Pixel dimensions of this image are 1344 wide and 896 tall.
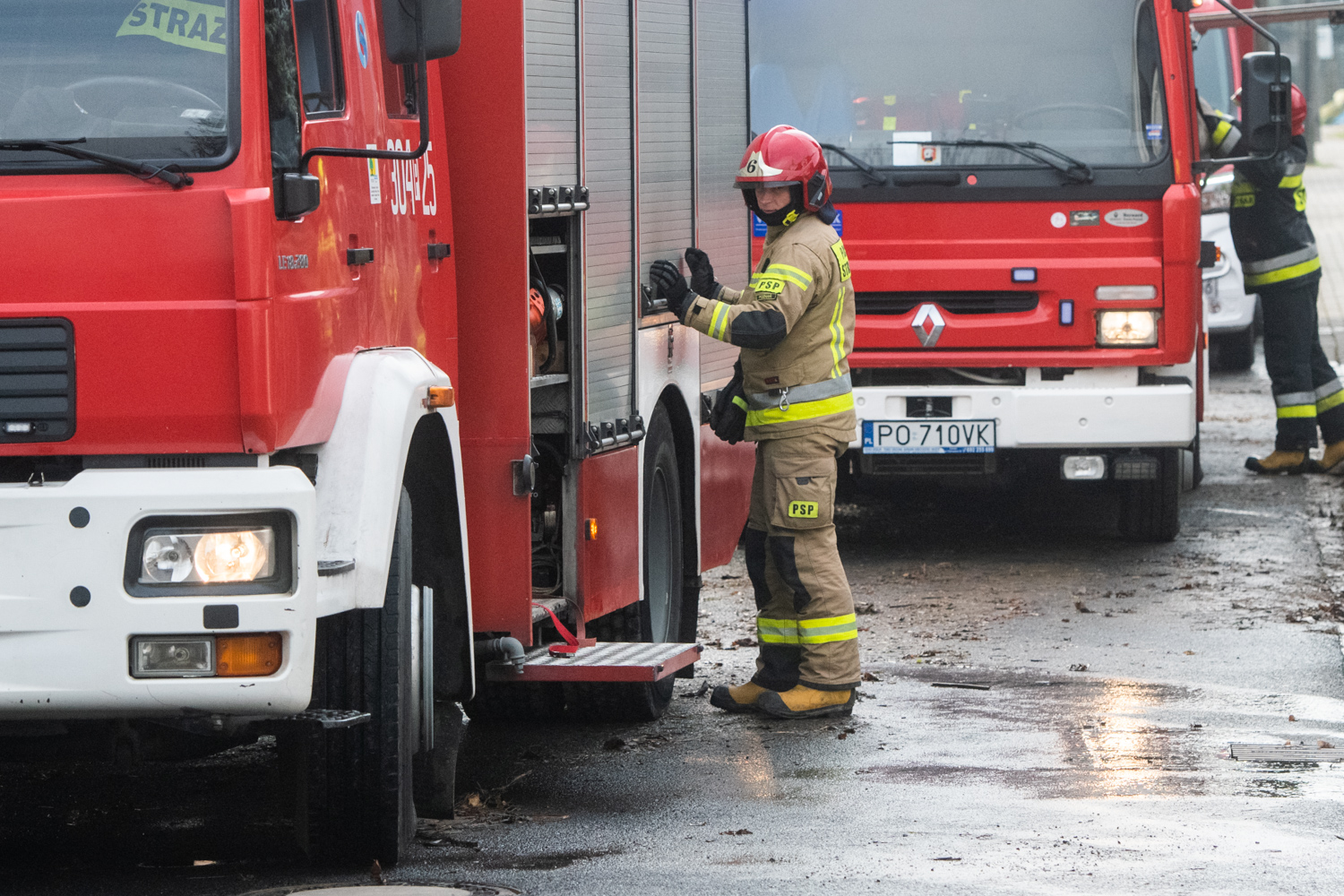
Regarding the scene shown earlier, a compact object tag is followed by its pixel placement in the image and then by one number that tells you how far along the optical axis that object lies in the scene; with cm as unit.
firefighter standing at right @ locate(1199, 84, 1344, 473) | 2487
